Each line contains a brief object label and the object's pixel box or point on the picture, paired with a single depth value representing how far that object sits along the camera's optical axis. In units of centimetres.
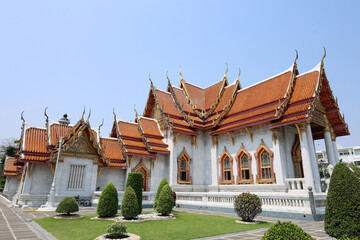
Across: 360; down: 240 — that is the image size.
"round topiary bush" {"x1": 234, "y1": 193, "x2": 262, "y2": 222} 816
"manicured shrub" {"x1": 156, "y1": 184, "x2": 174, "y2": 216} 972
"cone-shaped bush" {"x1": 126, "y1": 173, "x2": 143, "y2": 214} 998
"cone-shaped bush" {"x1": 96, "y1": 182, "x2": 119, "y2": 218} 915
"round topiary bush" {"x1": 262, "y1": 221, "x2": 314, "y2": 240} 274
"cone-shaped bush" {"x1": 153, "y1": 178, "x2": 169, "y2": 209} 1113
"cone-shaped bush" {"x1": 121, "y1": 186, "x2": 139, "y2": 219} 845
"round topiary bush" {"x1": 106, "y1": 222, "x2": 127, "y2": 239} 549
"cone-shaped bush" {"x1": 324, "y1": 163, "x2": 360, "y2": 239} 416
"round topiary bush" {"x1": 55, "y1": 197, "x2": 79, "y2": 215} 945
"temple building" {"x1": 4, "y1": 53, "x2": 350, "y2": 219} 1362
